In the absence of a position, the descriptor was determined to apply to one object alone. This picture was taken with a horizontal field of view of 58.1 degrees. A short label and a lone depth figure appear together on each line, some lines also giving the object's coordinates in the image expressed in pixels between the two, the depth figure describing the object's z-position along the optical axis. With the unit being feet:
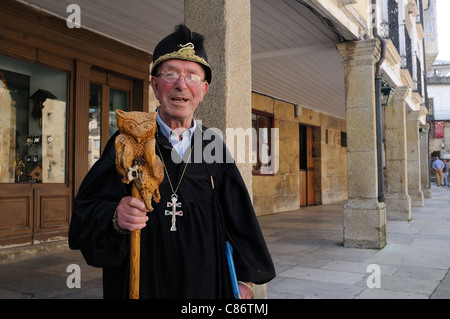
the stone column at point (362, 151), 22.24
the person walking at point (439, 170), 86.00
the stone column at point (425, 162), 59.36
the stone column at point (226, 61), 10.61
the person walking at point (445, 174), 92.25
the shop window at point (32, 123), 19.51
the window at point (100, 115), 23.15
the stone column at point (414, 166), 45.52
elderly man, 5.50
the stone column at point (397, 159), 34.17
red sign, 116.57
